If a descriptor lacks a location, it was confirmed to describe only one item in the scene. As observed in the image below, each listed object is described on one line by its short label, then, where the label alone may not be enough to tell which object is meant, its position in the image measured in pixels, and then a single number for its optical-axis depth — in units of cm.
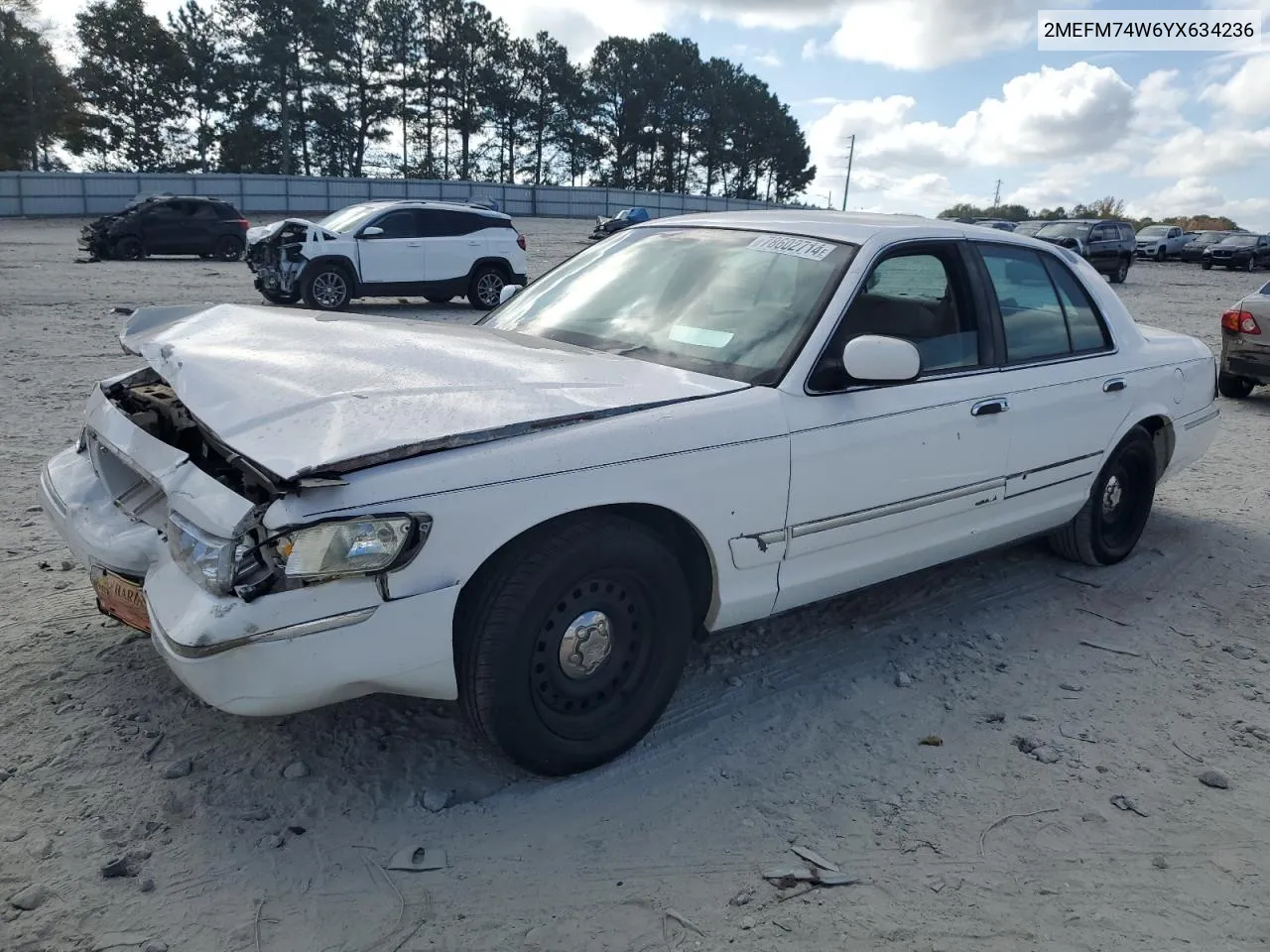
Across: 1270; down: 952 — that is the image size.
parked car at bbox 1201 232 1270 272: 3675
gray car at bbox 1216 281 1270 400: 934
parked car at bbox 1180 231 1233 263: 3947
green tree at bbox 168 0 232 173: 4769
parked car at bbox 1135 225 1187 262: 4088
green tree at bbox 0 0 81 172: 4447
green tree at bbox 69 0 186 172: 4731
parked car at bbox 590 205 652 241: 3263
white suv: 1387
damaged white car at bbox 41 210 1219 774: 247
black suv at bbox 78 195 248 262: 2216
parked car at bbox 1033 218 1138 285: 2752
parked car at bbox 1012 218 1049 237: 3100
